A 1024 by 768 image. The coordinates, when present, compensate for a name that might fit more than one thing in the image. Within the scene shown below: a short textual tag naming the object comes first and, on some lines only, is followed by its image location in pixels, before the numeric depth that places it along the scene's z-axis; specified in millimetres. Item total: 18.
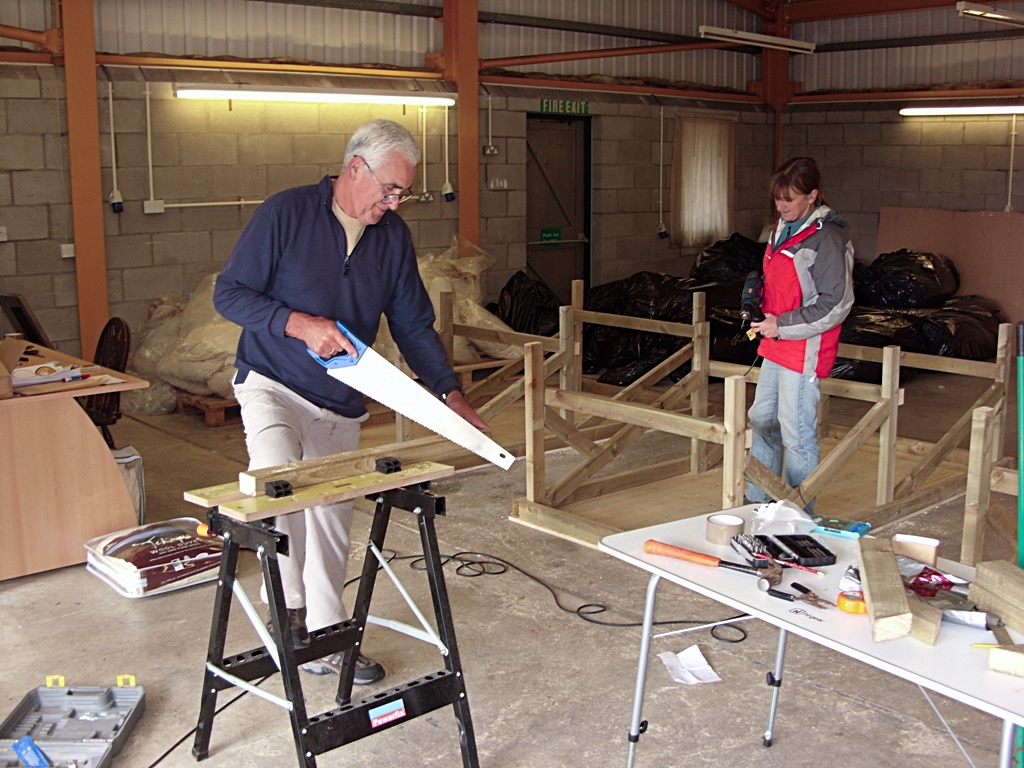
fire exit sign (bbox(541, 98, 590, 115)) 10859
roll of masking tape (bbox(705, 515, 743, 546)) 2684
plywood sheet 10352
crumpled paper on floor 3641
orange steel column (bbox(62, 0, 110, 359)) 7770
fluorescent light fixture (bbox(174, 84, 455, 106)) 8258
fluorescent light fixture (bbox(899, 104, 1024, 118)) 10953
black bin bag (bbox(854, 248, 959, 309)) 9812
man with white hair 3205
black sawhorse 2713
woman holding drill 4793
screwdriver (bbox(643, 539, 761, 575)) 2512
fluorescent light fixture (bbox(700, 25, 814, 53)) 9727
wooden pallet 7344
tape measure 2271
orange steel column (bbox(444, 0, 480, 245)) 9859
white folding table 1938
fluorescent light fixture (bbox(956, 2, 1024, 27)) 8376
